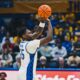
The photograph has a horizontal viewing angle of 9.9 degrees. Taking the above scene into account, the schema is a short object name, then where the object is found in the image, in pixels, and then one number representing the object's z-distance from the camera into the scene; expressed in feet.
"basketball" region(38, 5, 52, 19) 24.87
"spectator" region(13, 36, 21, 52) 55.62
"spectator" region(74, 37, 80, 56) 54.81
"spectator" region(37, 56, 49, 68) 48.62
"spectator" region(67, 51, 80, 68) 49.93
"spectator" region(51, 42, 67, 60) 53.16
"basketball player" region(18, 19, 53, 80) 24.79
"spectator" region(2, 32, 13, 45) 57.89
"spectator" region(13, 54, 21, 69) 48.27
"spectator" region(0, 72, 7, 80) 41.86
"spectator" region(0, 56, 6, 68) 49.50
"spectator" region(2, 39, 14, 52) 54.95
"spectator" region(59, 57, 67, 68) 49.29
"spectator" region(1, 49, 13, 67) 50.42
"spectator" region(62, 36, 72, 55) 55.48
